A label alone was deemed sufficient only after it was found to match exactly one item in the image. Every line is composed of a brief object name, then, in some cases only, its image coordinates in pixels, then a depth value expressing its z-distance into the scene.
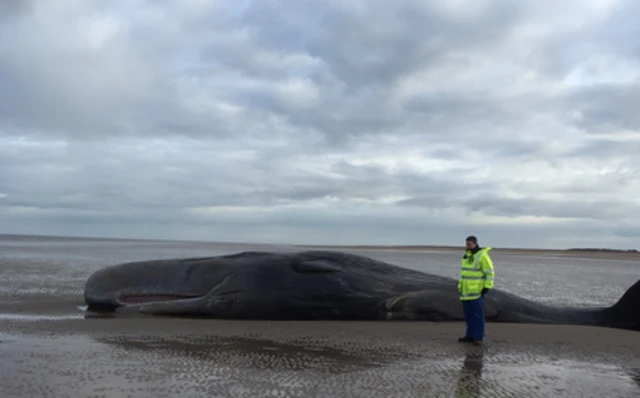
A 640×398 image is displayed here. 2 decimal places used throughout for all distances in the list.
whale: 10.06
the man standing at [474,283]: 7.88
